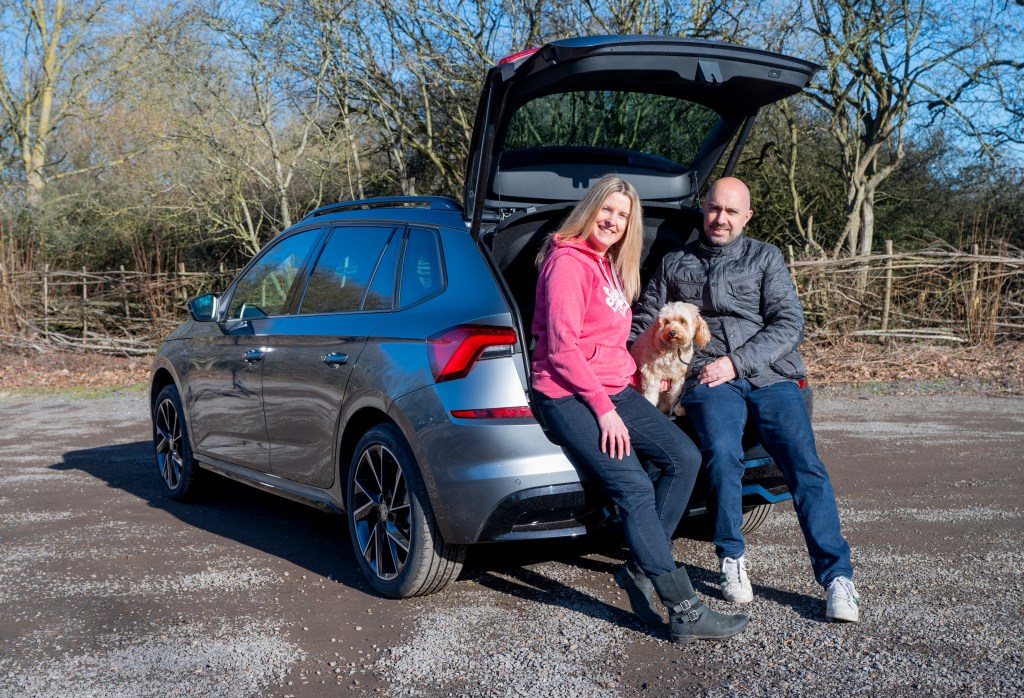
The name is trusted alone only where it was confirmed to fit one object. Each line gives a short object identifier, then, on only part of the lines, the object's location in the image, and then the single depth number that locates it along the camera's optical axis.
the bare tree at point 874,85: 15.80
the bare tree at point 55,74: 22.58
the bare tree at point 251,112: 15.70
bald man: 4.18
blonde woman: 3.82
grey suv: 3.91
